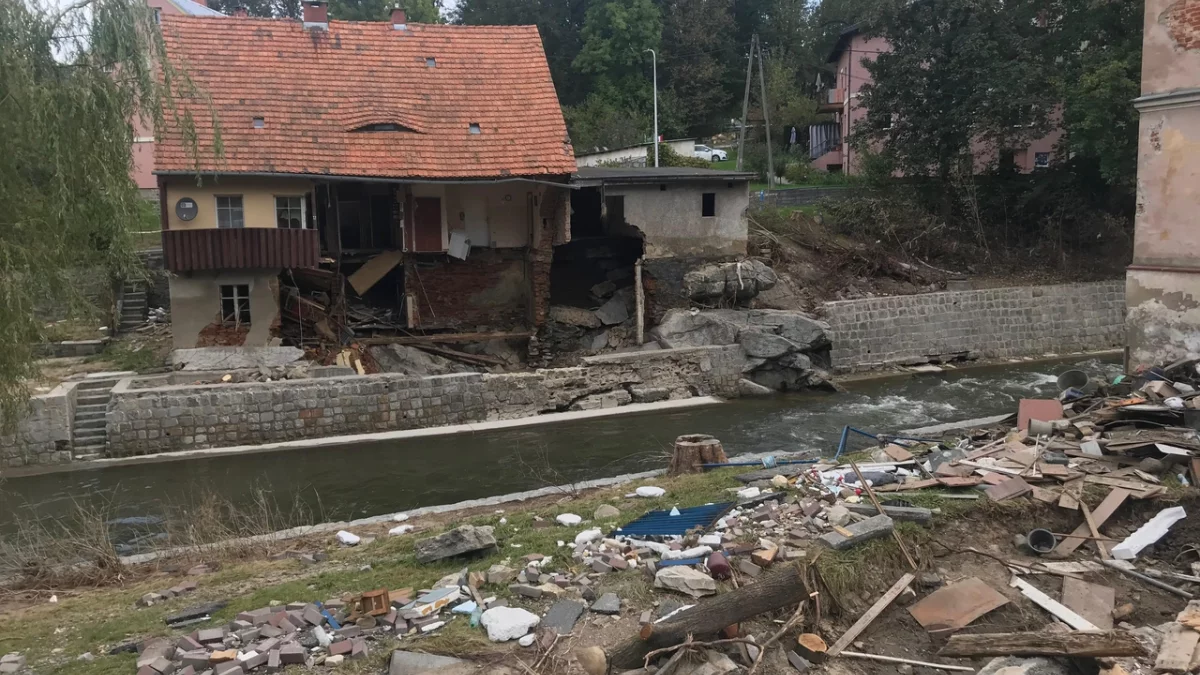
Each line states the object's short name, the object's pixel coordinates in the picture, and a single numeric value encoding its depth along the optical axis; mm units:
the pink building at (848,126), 29391
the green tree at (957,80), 23656
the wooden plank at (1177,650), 5016
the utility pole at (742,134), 28412
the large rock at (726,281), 20891
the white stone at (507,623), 5492
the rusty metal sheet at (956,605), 5680
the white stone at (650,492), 8812
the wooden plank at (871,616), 5426
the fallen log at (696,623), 5164
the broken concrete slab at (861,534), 6230
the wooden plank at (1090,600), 5750
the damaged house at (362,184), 18078
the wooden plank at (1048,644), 5062
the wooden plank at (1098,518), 6646
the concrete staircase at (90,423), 15117
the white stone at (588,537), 7062
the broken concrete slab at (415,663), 5156
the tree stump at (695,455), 10500
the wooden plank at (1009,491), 7273
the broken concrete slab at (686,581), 5828
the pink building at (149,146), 26109
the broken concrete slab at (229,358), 16969
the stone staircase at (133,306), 20047
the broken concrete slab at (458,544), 7156
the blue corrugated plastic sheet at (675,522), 7074
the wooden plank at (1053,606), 5660
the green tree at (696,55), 38594
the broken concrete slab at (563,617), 5555
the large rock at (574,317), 21422
